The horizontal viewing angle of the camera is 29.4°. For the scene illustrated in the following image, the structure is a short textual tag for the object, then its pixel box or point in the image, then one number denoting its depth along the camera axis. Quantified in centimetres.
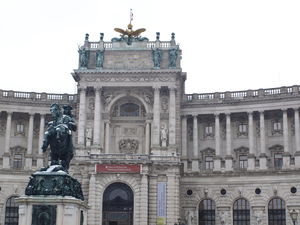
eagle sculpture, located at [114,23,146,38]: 6875
